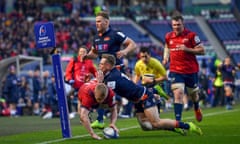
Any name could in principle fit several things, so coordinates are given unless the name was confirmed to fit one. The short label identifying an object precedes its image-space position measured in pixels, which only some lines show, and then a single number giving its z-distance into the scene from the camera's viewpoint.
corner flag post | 16.64
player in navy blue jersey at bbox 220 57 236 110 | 31.30
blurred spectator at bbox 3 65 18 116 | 32.03
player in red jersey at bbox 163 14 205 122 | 19.02
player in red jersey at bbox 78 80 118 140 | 15.65
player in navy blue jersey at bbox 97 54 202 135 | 15.76
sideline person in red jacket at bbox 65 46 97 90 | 25.55
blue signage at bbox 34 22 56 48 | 16.67
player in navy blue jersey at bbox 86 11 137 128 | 17.94
